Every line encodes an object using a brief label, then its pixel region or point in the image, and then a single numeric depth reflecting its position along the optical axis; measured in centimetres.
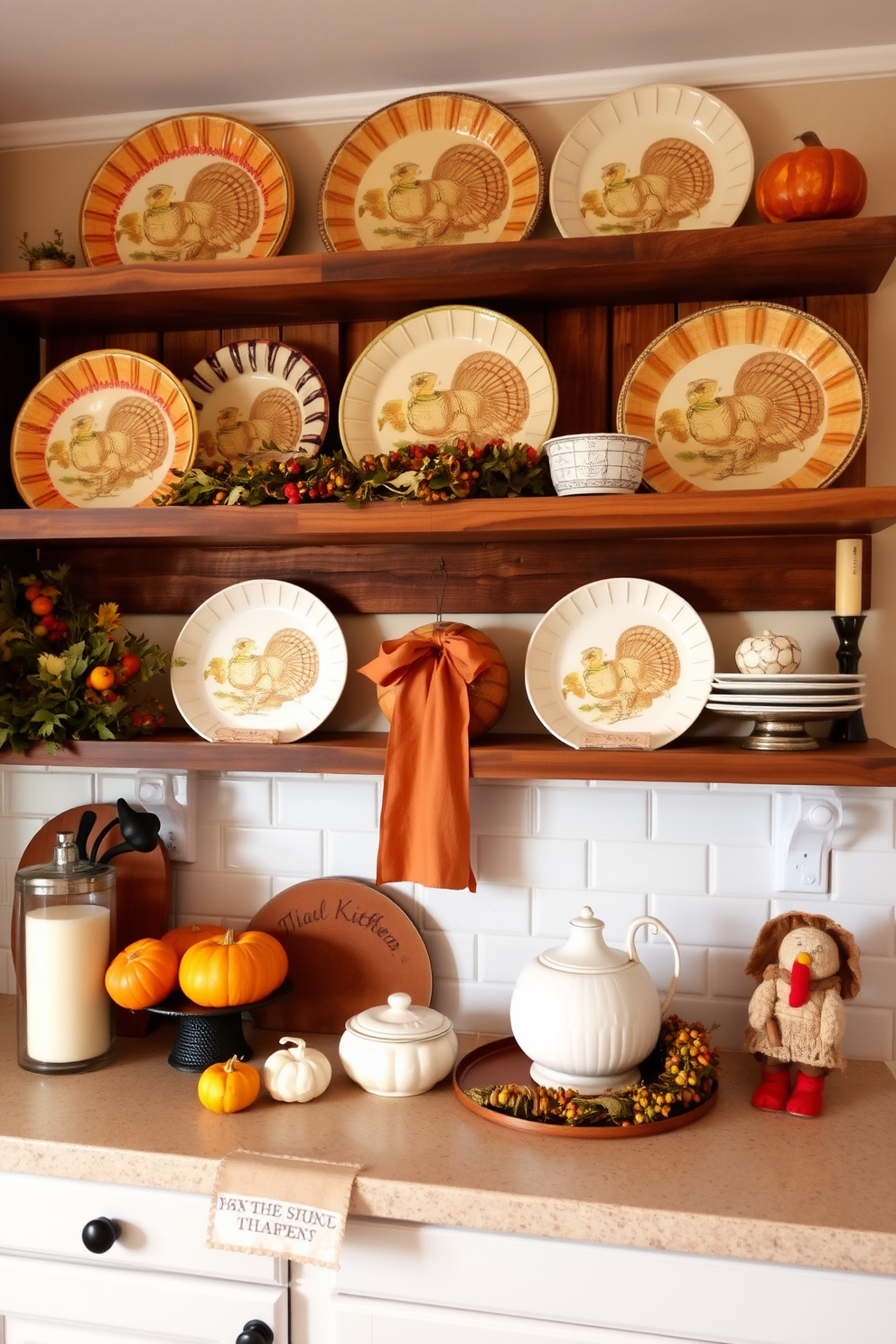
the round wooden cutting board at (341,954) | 183
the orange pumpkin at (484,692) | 168
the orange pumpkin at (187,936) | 178
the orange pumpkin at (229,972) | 166
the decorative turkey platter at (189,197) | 183
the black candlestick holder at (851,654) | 163
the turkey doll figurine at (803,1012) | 152
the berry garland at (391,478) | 158
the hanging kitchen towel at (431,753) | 164
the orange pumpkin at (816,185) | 152
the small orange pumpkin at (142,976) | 167
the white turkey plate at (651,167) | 169
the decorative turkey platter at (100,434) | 182
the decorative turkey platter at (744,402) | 163
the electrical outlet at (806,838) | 169
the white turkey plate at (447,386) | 171
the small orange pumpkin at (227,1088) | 153
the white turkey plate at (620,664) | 167
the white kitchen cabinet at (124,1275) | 139
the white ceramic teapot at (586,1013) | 150
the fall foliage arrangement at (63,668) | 175
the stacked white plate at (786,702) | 152
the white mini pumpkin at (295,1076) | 156
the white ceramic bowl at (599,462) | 152
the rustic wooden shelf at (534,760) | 151
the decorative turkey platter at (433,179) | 175
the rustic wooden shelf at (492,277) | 152
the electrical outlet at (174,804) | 192
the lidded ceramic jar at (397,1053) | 157
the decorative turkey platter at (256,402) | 182
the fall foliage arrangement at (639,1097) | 147
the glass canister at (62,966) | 168
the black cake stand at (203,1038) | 168
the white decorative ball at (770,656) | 157
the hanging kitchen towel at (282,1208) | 132
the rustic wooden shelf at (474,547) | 152
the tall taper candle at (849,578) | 161
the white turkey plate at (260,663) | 181
